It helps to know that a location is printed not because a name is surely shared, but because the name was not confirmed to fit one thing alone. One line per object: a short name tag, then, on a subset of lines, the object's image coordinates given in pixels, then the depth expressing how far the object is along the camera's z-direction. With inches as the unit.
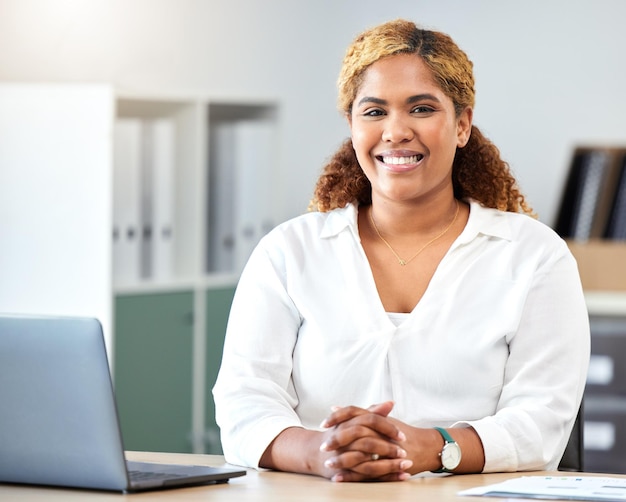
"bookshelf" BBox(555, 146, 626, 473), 214.6
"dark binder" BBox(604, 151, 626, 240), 225.1
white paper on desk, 81.8
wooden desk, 82.2
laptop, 79.0
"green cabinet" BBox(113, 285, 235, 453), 212.7
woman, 100.7
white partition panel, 203.6
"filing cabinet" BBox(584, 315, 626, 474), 216.1
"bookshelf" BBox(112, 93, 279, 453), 212.8
